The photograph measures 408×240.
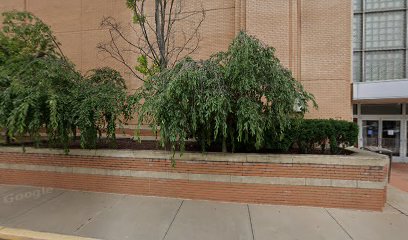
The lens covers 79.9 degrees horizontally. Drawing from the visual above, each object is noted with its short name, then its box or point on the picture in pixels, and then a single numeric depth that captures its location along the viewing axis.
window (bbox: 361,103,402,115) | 11.98
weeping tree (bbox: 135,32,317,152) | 4.65
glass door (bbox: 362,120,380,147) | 12.25
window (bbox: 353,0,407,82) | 11.12
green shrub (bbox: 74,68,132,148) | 5.66
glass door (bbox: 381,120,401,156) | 11.91
